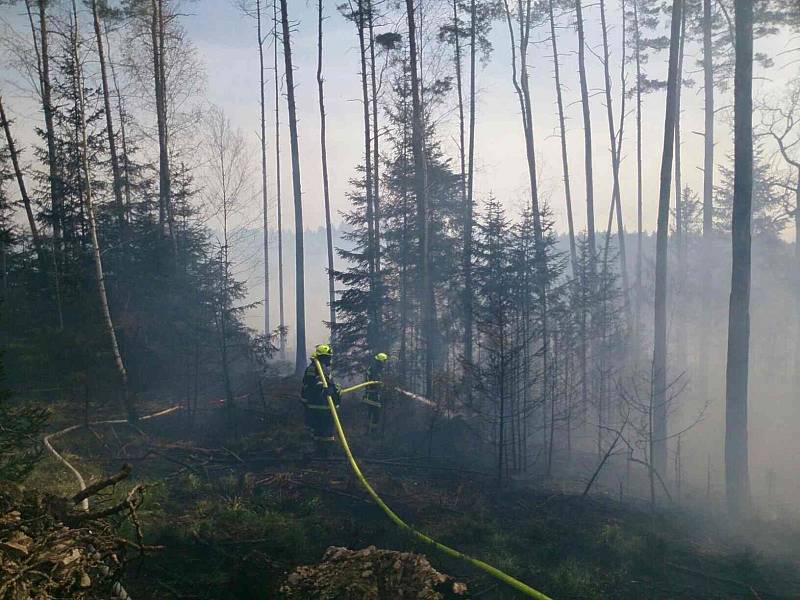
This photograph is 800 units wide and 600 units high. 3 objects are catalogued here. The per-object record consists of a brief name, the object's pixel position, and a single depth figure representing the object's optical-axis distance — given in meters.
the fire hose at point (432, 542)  5.89
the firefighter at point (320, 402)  10.09
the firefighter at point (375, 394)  12.27
